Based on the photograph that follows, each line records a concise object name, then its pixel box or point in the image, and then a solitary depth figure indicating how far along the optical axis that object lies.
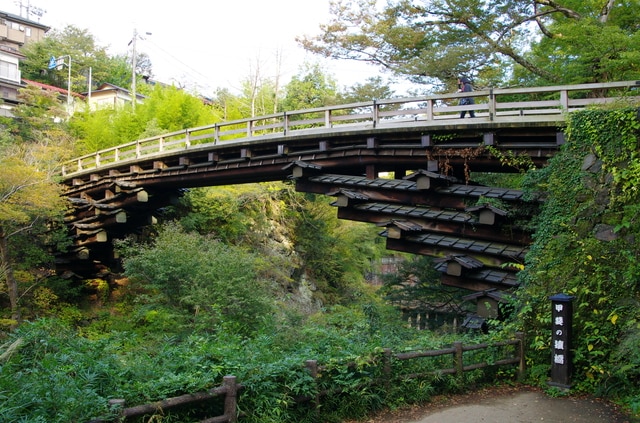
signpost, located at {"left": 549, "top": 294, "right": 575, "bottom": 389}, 7.60
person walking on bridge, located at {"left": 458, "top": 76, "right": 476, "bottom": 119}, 11.86
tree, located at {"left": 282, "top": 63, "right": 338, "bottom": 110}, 34.92
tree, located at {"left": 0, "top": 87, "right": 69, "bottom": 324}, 15.20
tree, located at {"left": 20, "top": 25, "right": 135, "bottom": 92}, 40.59
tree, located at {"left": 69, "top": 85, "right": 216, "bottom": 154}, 26.03
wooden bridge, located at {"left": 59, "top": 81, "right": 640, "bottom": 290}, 10.05
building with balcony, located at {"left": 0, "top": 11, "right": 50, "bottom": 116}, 33.56
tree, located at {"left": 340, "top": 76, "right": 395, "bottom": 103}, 21.02
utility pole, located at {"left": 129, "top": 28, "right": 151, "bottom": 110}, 29.88
